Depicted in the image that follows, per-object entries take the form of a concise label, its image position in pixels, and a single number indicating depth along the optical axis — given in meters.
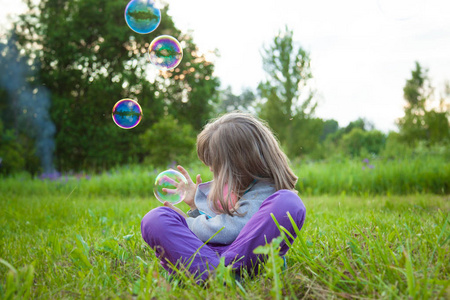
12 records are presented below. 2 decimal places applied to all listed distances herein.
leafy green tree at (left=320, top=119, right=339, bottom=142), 32.19
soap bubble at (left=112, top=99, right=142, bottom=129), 3.48
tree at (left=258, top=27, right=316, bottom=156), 14.61
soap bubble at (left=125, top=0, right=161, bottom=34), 3.84
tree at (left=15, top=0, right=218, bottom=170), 15.30
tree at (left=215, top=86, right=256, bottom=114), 44.81
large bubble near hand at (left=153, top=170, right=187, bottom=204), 2.38
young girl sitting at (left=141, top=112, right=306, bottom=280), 1.67
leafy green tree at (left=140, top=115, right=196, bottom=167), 11.09
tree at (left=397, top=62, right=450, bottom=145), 15.27
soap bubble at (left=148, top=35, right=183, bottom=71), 3.62
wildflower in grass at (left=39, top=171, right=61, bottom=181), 8.67
